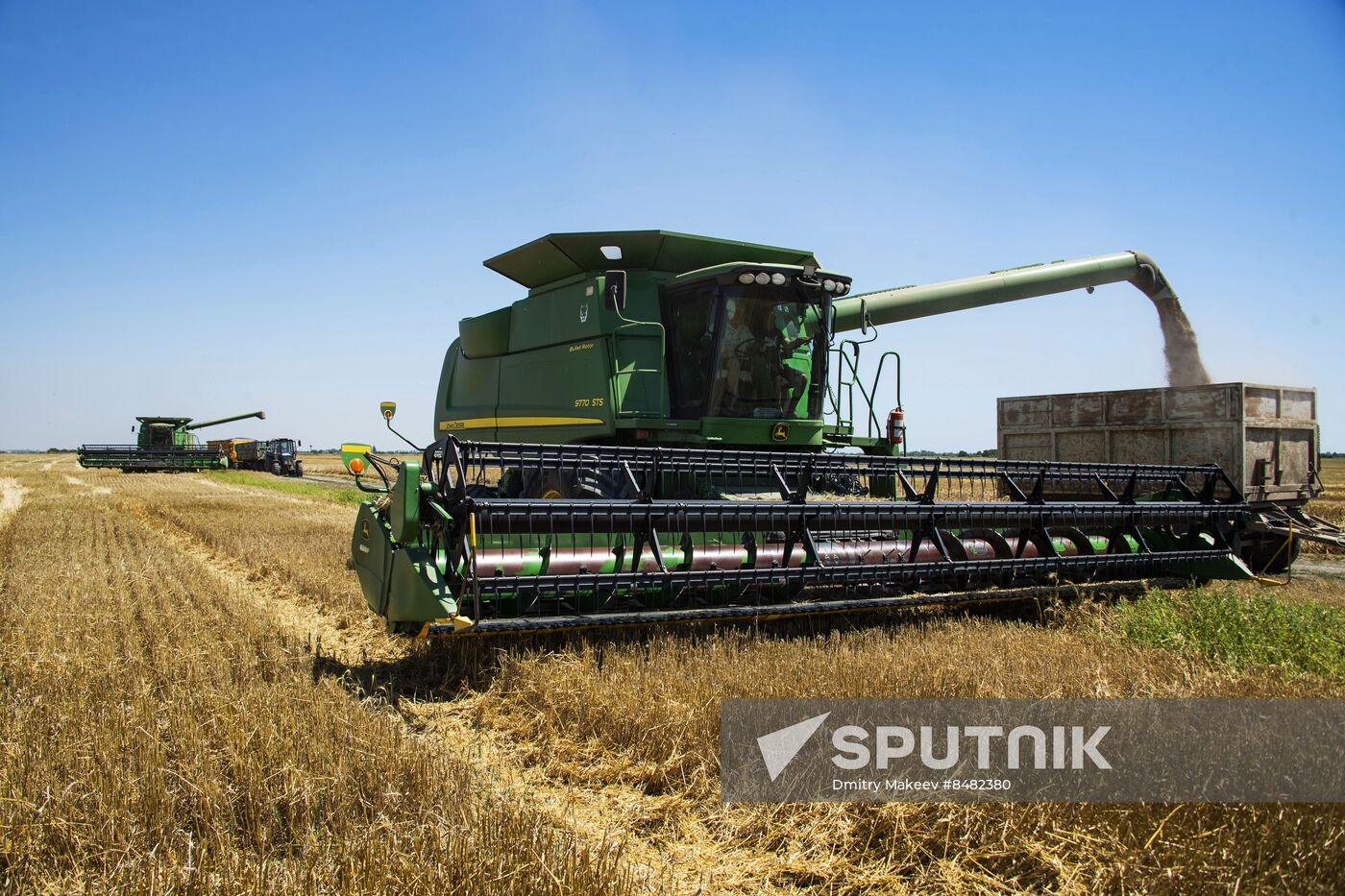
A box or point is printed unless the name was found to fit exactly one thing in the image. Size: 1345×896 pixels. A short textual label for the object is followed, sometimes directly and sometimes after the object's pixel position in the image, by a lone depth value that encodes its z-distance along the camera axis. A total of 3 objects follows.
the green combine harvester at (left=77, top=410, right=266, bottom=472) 33.44
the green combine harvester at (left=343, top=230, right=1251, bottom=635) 3.87
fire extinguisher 6.61
